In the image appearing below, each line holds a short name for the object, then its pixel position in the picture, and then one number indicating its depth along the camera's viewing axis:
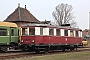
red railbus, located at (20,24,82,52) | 26.72
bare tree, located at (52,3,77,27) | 75.25
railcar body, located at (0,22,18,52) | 27.89
